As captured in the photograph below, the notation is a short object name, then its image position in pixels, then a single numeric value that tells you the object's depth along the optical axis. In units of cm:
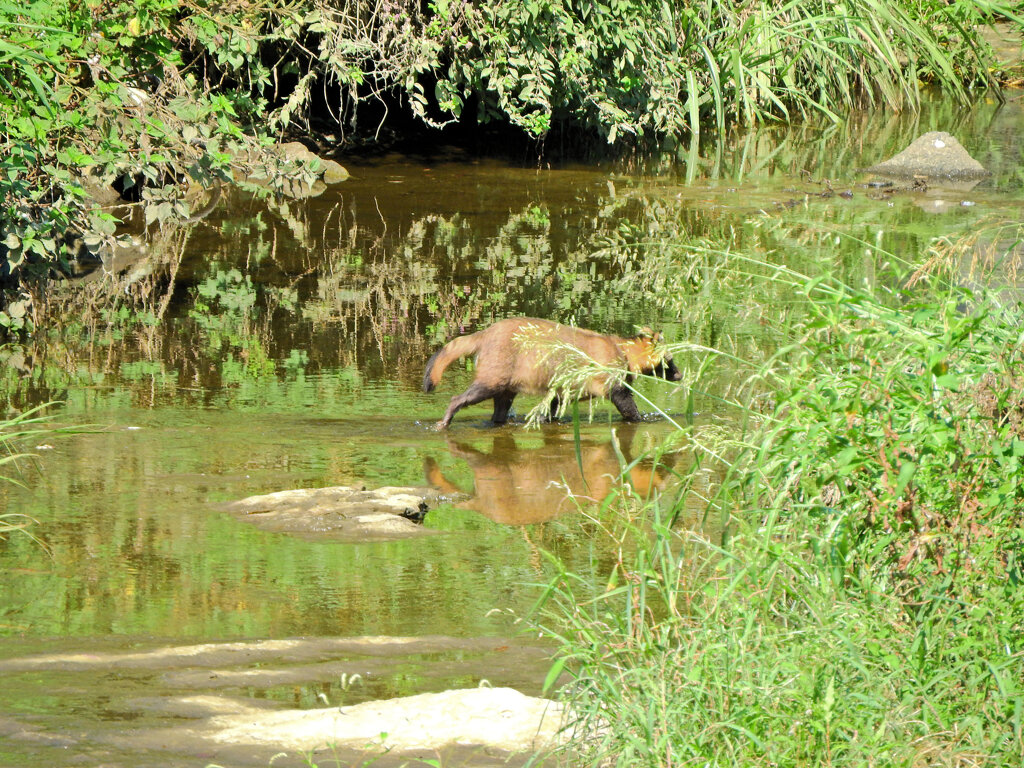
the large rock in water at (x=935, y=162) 3594
